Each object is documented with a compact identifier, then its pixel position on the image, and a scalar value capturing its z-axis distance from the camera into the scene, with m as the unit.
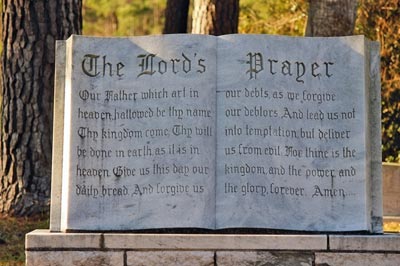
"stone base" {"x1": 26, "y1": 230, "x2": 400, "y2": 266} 6.98
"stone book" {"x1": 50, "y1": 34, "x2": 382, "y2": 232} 7.14
